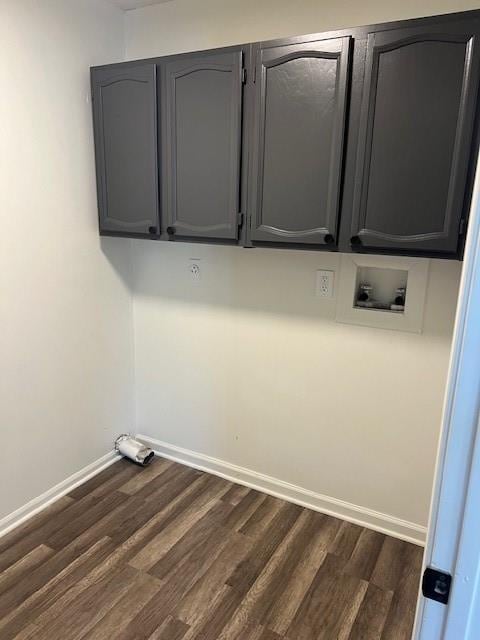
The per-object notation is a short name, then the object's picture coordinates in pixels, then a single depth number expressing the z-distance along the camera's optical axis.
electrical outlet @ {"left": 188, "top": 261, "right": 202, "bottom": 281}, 2.57
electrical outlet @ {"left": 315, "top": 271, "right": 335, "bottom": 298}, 2.22
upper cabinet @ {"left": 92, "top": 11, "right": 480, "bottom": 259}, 1.60
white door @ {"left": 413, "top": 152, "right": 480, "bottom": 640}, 0.66
